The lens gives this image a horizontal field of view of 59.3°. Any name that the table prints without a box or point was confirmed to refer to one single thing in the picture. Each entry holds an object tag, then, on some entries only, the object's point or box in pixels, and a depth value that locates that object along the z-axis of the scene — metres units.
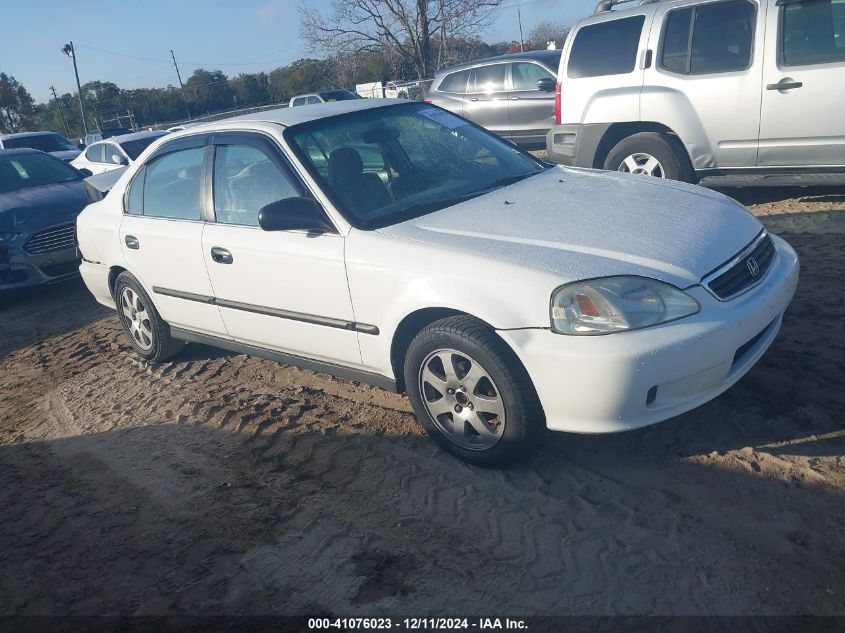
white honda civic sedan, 3.08
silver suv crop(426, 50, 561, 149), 11.98
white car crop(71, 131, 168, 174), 12.81
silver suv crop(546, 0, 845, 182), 6.43
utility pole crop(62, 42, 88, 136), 48.19
